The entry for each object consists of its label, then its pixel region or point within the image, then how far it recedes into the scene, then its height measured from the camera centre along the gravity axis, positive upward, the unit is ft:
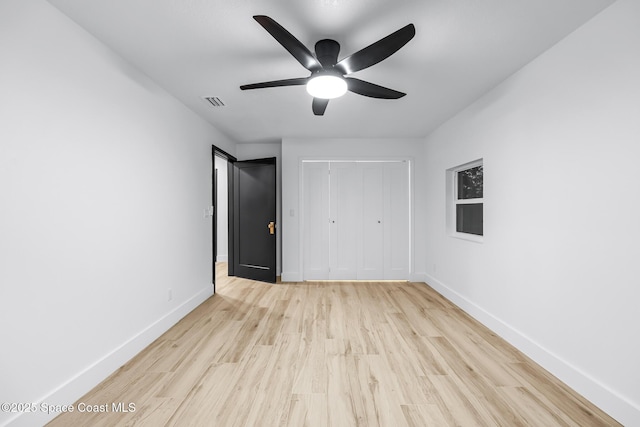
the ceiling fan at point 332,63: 4.99 +3.23
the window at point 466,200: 10.49 +0.49
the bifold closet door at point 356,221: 15.14 -0.49
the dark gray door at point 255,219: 14.69 -0.39
